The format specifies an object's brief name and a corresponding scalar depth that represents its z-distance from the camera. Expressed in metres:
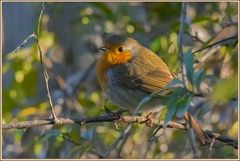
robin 6.89
